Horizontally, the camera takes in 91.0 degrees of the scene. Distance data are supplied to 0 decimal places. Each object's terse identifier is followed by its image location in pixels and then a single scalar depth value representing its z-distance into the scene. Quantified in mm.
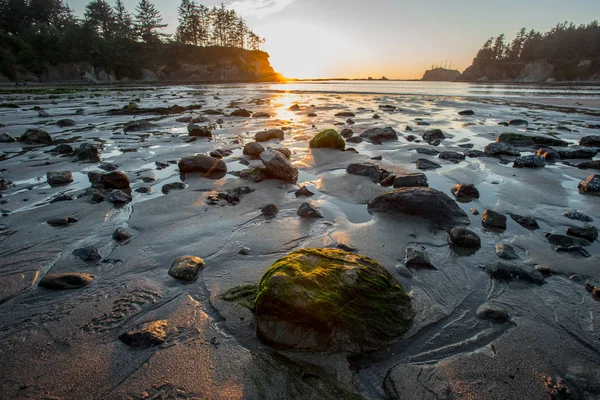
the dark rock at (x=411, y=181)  5012
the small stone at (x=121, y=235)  3439
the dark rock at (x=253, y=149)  7239
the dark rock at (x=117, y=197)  4457
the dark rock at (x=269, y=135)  9109
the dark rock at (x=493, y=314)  2330
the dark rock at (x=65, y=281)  2594
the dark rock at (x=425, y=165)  6371
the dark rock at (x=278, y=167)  5539
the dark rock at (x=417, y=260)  3021
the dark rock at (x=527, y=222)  3812
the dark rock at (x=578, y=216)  4004
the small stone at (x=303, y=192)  4873
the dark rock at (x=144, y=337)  2049
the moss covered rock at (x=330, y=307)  2059
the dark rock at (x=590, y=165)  6352
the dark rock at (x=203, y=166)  5914
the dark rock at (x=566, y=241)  3338
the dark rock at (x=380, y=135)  9154
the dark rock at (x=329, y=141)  7902
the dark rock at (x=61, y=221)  3748
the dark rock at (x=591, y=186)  4949
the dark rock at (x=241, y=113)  14914
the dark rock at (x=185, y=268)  2791
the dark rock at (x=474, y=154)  7348
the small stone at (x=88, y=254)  3029
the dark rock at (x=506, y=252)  3141
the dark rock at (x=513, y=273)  2780
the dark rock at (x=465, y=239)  3373
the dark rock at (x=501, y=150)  7344
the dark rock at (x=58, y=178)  5281
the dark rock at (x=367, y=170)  5646
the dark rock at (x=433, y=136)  9149
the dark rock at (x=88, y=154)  6852
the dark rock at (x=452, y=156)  6984
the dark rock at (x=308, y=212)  4098
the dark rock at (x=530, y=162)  6422
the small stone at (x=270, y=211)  4168
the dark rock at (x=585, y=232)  3504
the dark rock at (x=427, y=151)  7461
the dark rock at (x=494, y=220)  3809
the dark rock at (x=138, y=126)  10734
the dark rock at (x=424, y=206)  3949
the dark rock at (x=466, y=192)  4801
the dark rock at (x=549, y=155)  7055
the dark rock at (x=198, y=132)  9555
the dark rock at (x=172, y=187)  5031
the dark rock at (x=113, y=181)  5016
